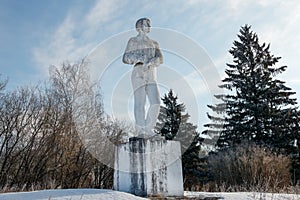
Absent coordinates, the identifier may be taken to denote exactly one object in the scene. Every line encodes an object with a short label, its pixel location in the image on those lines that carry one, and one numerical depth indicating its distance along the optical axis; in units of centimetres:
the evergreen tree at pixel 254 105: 2425
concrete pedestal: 635
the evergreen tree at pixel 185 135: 2530
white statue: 708
